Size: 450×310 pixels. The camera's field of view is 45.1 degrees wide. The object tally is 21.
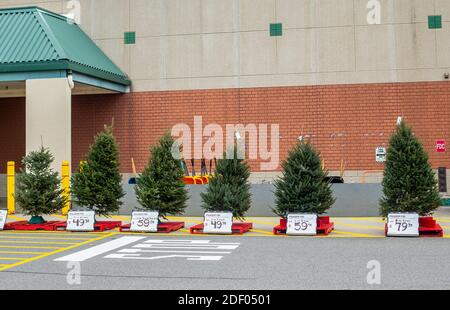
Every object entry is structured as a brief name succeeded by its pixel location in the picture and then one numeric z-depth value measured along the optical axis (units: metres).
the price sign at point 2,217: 16.08
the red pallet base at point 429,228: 13.96
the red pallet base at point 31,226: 16.05
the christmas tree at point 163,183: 15.52
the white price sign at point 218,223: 14.92
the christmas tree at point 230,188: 15.20
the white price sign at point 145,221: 15.23
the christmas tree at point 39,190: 16.03
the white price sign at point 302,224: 14.47
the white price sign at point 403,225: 13.87
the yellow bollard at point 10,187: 20.39
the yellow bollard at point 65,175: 19.34
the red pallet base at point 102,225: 15.63
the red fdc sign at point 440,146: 22.52
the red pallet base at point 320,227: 14.66
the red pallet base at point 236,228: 15.03
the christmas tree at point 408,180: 14.10
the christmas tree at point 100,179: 15.98
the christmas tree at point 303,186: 14.78
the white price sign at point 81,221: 15.62
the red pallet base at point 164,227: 15.44
